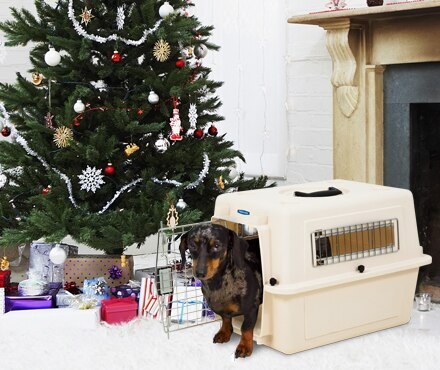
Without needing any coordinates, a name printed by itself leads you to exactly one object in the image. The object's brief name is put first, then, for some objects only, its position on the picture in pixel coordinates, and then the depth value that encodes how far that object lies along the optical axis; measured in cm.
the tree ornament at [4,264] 279
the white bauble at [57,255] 268
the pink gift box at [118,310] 259
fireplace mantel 282
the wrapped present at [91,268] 288
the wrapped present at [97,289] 268
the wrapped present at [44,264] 290
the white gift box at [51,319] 256
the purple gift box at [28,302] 262
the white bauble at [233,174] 296
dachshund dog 212
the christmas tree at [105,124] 273
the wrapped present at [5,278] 267
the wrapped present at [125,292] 273
